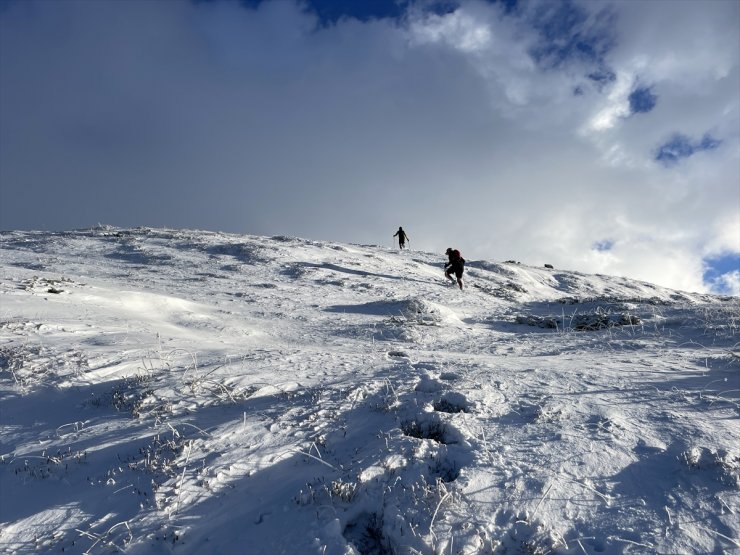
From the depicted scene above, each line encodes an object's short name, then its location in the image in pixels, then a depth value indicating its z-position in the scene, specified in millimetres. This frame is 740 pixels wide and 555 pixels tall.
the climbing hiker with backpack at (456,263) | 19831
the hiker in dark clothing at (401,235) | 37031
